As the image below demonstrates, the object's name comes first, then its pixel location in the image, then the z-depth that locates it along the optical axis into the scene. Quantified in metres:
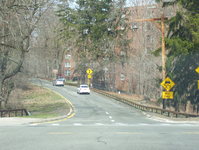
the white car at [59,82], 75.81
